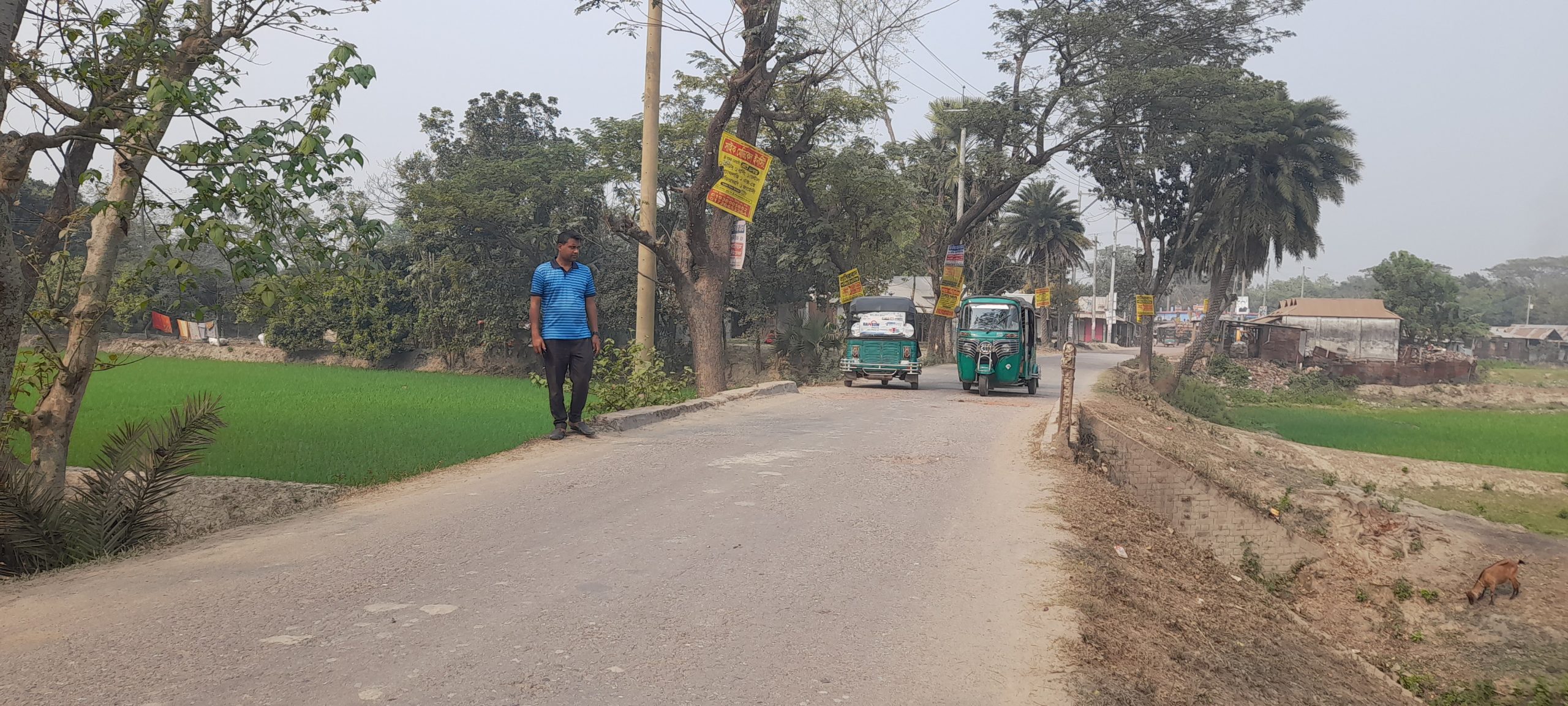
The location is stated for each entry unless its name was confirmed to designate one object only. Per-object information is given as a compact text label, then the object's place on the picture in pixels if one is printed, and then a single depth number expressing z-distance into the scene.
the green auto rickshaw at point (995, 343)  20.92
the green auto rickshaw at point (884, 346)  22.16
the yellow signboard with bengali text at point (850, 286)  25.61
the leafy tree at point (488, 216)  31.41
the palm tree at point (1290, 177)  39.50
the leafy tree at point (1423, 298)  61.38
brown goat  8.78
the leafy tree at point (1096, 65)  30.30
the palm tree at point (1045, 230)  62.91
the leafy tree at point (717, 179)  16.17
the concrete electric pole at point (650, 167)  13.06
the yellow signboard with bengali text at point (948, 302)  35.25
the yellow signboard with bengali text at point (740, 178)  15.96
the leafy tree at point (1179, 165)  30.81
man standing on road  9.02
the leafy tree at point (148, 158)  4.87
